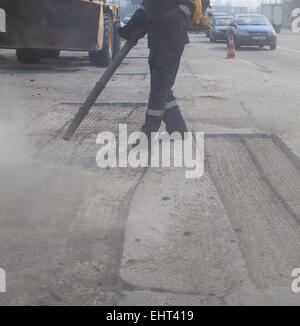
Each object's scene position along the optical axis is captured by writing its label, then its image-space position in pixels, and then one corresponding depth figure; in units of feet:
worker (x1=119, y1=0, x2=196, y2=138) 18.53
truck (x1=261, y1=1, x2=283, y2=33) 227.61
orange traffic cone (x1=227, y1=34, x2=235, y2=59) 64.47
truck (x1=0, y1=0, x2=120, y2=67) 40.68
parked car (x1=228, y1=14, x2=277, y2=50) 81.82
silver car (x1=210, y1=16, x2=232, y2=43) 104.58
